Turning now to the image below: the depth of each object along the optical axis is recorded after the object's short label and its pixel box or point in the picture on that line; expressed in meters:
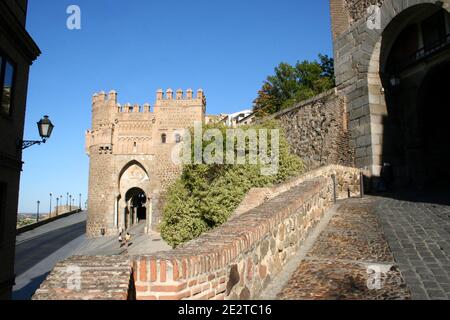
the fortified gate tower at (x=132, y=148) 36.84
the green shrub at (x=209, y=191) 12.91
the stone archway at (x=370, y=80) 12.37
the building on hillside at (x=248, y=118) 35.54
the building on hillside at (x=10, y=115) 8.30
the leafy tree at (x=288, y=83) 32.31
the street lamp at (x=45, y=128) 9.03
